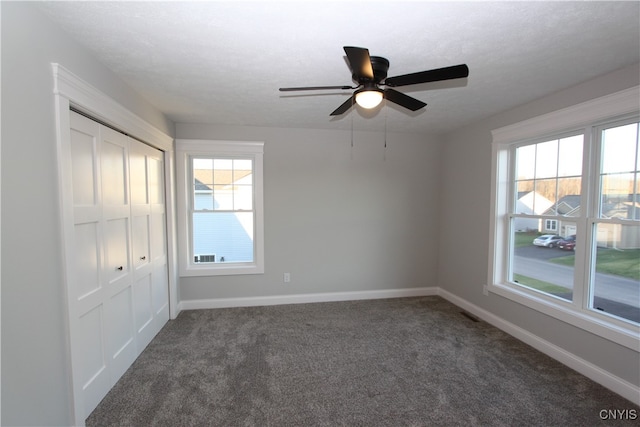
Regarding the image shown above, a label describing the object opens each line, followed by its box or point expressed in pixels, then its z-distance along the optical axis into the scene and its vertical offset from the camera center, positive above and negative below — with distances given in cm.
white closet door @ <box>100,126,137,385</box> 215 -40
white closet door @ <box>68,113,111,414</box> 177 -49
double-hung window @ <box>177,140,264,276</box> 375 -14
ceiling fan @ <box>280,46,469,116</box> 148 +75
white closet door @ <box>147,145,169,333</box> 298 -43
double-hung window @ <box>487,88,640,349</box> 220 -12
